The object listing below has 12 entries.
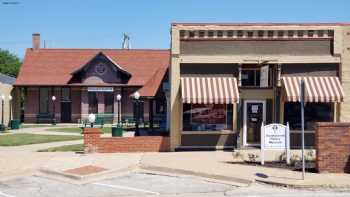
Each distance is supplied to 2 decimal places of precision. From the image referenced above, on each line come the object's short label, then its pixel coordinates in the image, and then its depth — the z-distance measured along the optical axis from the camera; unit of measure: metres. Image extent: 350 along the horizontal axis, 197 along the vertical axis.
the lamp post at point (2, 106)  41.00
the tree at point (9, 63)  87.75
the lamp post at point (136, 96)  25.74
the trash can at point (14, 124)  39.47
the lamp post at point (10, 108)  46.88
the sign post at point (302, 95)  13.61
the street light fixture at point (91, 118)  21.25
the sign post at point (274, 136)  16.83
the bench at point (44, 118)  48.59
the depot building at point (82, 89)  48.28
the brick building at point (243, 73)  20.89
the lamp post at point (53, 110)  47.22
